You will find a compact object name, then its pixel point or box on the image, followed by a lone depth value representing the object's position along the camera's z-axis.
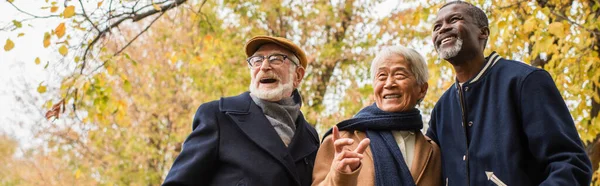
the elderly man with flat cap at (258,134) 3.00
